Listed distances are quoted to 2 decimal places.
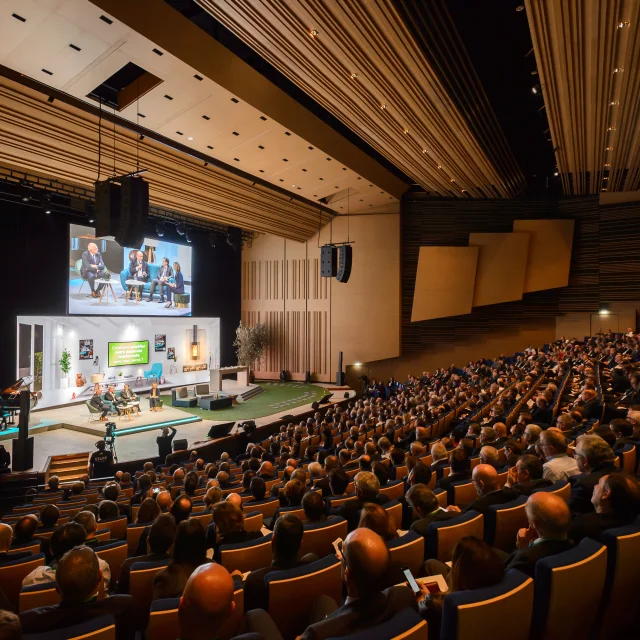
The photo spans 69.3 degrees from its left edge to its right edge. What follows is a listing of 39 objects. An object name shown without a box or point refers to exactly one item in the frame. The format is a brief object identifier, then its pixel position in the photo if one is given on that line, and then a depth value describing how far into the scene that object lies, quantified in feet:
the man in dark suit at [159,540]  8.71
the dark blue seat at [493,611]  4.56
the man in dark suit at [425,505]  8.66
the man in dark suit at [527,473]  10.60
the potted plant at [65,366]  48.42
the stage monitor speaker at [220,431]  35.94
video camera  33.84
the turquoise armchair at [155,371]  59.14
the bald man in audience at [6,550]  10.18
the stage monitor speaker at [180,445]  31.60
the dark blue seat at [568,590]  5.23
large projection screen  47.50
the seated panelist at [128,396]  45.44
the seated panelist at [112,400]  43.96
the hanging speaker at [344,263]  48.20
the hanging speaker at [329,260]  49.14
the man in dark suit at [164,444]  31.91
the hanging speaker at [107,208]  24.48
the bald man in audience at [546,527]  6.27
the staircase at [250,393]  56.90
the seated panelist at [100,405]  42.14
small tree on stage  67.72
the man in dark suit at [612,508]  7.07
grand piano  38.23
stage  34.81
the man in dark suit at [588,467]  8.79
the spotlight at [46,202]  39.27
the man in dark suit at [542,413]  20.10
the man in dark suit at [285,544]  7.08
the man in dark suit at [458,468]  12.20
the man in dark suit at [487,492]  9.14
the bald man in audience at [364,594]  4.76
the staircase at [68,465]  30.48
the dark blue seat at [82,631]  5.02
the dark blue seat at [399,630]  4.19
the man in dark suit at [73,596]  5.77
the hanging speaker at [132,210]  24.49
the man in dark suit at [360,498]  9.95
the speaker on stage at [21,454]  29.14
